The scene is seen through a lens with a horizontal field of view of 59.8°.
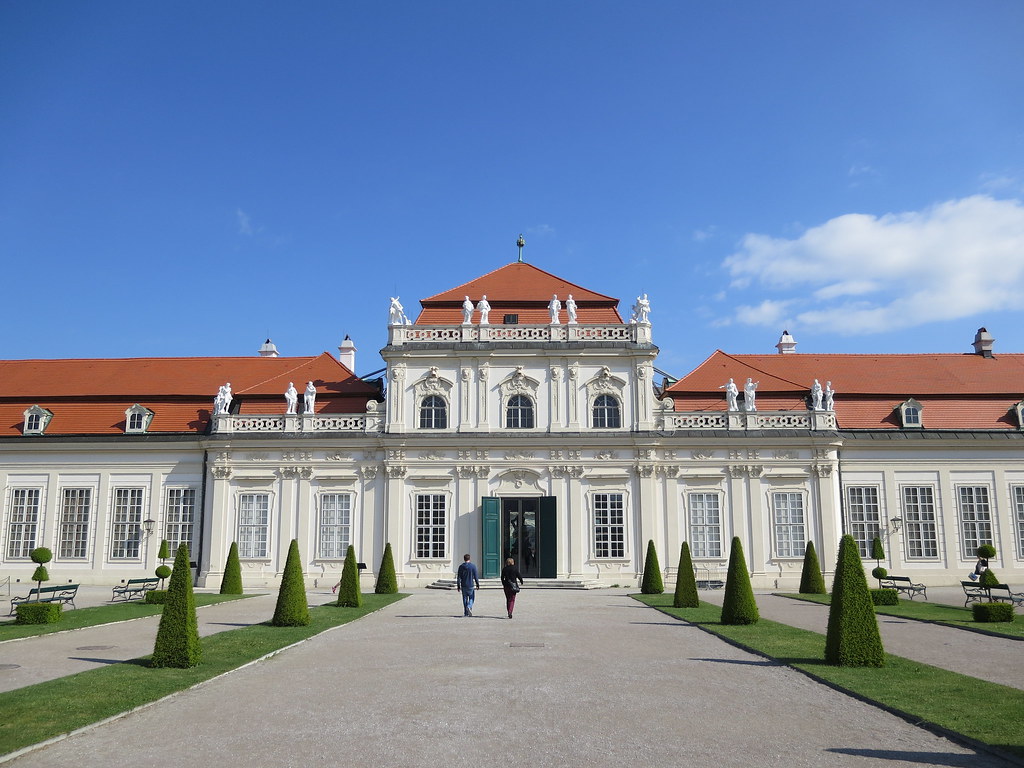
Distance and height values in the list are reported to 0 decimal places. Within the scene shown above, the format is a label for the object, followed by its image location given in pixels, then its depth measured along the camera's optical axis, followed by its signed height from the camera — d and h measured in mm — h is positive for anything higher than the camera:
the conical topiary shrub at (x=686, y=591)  24844 -1726
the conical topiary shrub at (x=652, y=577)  30297 -1613
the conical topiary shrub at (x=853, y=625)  14039 -1530
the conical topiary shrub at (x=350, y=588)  25547 -1640
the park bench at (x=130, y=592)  27547 -1894
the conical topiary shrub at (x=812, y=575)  29844 -1561
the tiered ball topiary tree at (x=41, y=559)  28219 -891
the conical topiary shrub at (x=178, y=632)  14086 -1584
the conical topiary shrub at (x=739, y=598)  19938 -1546
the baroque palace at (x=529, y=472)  34938 +2281
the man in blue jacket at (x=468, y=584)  22969 -1400
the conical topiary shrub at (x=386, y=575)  30172 -1501
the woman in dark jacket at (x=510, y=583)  21969 -1306
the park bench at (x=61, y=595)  24066 -1820
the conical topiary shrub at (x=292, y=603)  19844 -1604
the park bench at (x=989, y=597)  23970 -1898
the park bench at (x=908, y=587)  28448 -1910
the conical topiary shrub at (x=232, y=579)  30422 -1622
